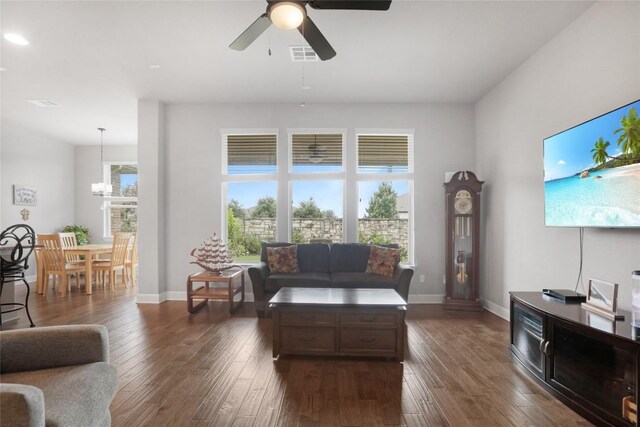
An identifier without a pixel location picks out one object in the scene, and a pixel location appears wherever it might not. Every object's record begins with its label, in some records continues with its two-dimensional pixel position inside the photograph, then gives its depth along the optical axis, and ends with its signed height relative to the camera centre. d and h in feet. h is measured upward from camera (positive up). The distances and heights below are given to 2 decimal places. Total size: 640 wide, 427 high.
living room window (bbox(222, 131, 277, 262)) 17.11 +1.26
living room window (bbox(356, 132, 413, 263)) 16.80 +1.20
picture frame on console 7.05 -1.92
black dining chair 11.87 -1.90
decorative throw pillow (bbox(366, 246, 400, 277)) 14.24 -2.07
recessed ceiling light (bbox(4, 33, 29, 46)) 10.58 +5.89
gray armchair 4.22 -2.41
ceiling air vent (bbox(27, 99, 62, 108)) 16.39 +5.81
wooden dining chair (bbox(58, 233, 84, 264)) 20.32 -1.90
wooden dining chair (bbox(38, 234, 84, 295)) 17.81 -2.62
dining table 18.20 -2.39
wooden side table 13.84 -3.44
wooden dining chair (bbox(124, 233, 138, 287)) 20.83 -3.20
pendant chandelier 20.61 +1.67
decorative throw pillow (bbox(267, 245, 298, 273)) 14.74 -2.10
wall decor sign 20.63 +1.21
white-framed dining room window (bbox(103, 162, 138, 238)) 25.21 +1.11
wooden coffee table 9.16 -3.27
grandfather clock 14.61 -1.21
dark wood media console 5.95 -3.09
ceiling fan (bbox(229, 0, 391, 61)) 6.93 +4.52
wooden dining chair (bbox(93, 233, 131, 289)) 19.29 -2.85
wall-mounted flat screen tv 7.15 +1.10
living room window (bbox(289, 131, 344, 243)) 16.89 +1.41
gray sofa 13.34 -2.66
